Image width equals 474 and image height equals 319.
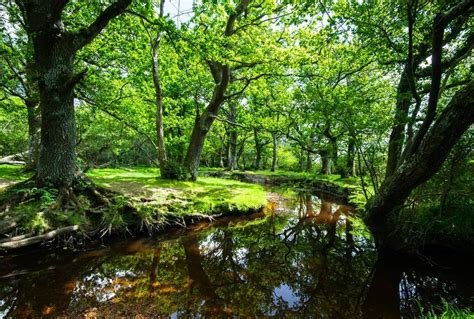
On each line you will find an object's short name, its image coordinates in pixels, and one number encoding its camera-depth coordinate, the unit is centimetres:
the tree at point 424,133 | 391
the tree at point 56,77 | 633
